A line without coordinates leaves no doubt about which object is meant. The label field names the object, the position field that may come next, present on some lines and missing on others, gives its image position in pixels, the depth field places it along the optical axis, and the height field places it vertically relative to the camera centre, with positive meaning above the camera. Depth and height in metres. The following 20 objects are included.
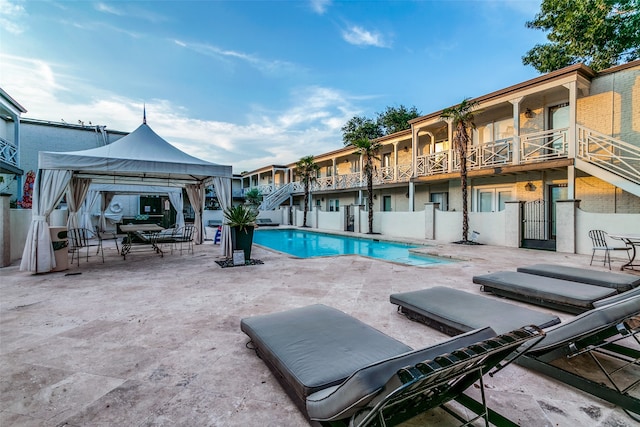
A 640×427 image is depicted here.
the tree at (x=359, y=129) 28.89 +8.05
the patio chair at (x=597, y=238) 7.08 -0.73
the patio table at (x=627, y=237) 5.68 -0.52
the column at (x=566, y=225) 8.88 -0.43
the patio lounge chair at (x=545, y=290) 3.49 -1.01
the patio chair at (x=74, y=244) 7.36 -0.81
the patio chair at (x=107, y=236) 13.00 -1.03
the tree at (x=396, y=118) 27.67 +8.74
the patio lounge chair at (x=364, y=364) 1.22 -0.99
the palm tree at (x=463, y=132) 11.00 +2.93
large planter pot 7.34 -0.66
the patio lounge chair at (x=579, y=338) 1.99 -1.06
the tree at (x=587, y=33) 13.16 +8.31
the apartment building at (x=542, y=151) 9.64 +2.30
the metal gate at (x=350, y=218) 17.40 -0.38
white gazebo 6.28 +1.05
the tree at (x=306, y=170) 20.41 +2.89
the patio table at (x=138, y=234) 8.40 -0.70
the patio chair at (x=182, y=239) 9.08 -0.83
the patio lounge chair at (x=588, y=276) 3.96 -0.95
